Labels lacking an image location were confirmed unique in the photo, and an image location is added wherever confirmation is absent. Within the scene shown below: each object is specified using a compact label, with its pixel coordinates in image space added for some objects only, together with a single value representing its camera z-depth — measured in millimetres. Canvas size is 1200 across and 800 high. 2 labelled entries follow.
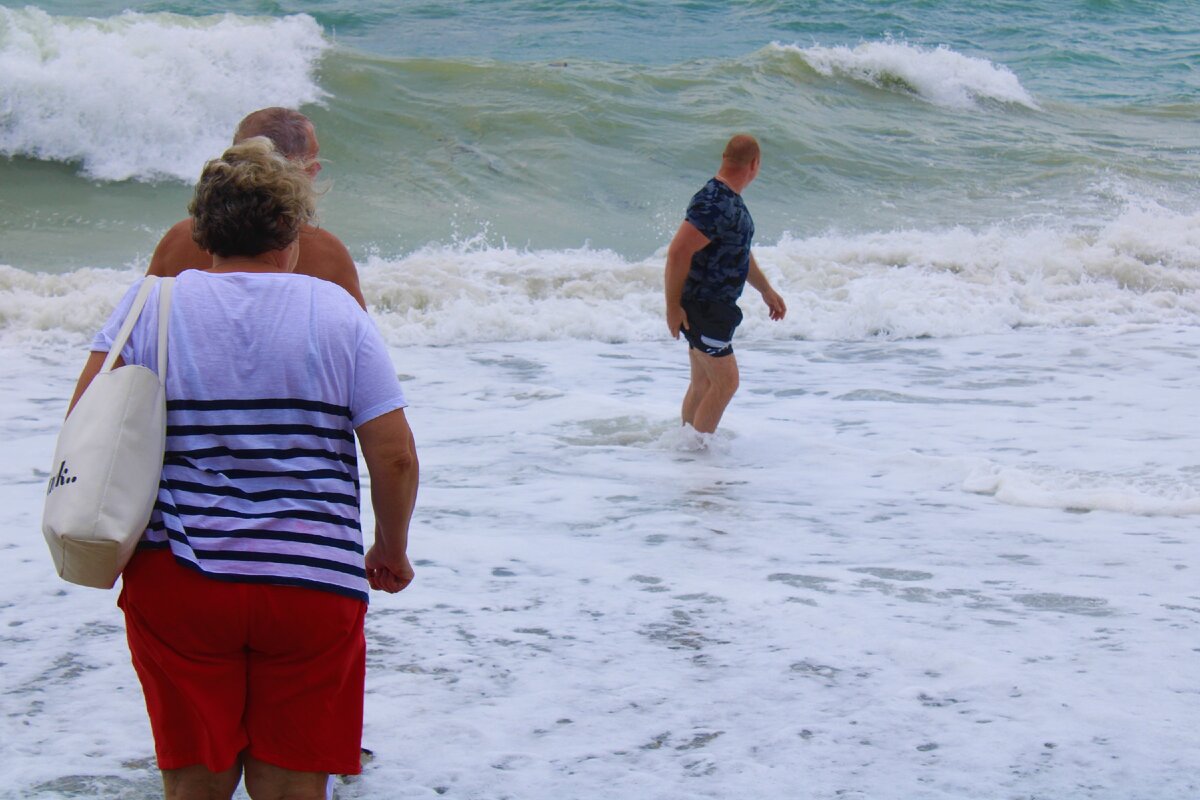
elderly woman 4348
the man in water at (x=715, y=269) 12383
